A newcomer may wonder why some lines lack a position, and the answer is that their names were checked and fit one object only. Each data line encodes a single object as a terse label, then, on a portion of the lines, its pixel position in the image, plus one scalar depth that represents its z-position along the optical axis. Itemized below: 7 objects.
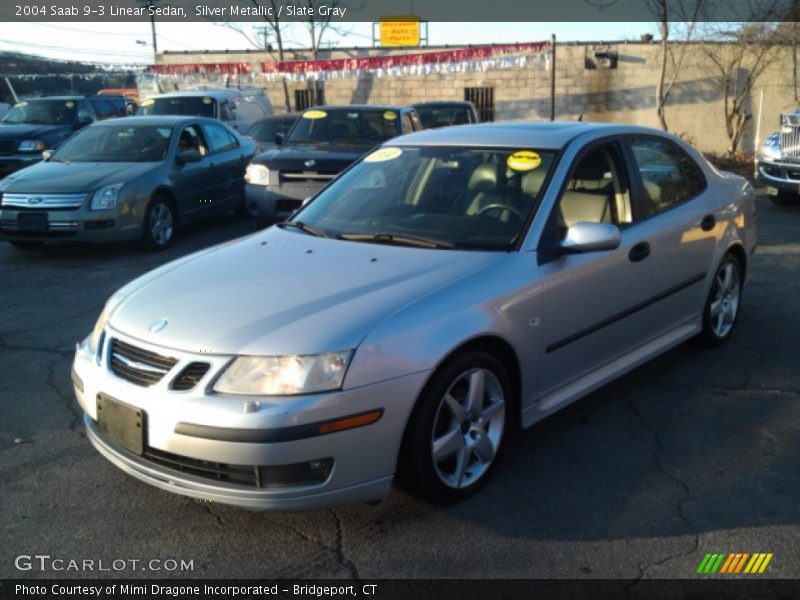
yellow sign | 32.60
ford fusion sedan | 8.94
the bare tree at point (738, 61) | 19.20
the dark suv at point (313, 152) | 9.71
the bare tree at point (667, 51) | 19.44
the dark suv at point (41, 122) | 14.11
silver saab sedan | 3.12
